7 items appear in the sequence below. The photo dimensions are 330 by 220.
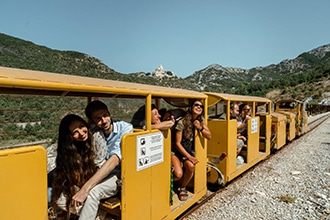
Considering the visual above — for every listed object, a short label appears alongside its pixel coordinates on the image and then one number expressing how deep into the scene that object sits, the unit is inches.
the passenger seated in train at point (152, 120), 142.6
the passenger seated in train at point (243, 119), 270.6
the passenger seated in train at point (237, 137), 247.8
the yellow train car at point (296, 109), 529.0
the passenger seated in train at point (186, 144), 179.9
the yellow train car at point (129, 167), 75.6
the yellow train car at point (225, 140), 225.8
